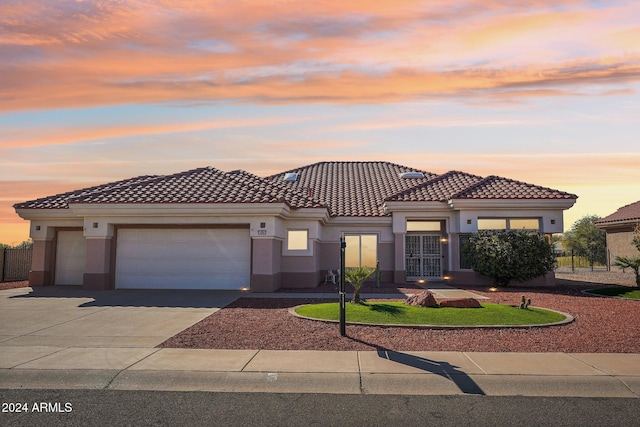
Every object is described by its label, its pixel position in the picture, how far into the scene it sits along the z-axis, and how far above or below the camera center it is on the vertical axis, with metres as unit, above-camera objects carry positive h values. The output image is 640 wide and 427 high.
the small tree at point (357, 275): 13.48 -0.66
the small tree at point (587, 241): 51.31 +1.54
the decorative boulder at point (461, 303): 13.19 -1.38
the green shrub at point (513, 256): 20.48 -0.14
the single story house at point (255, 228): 19.00 +1.05
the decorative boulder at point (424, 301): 13.04 -1.32
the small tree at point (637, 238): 22.16 +0.73
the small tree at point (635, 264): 20.52 -0.45
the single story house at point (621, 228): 34.03 +1.90
